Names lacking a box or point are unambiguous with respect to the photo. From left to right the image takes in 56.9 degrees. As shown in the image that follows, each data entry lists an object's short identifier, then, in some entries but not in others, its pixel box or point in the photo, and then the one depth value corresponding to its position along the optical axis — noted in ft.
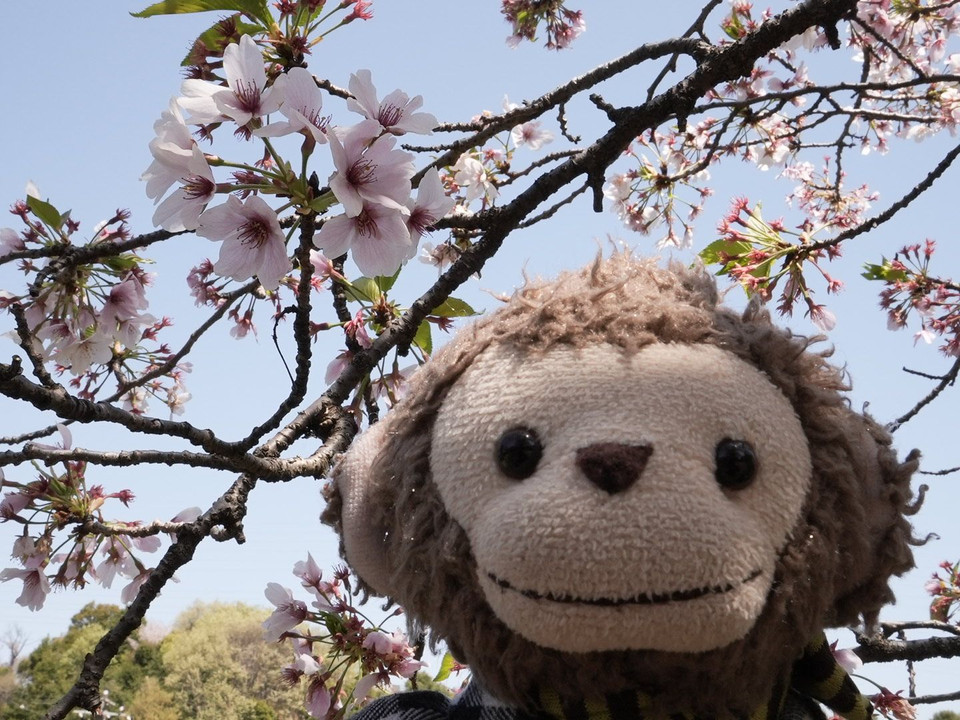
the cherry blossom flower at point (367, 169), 0.90
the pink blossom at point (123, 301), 1.52
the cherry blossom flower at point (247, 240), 0.94
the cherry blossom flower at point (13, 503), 1.48
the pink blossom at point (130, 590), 1.64
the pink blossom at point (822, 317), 2.05
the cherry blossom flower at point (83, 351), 1.54
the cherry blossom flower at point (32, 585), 1.54
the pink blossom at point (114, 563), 1.59
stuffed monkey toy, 0.74
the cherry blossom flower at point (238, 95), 0.93
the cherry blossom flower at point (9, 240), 1.60
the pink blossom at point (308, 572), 1.36
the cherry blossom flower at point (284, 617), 1.27
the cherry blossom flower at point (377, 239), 0.98
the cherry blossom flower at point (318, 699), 1.30
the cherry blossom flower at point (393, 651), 1.24
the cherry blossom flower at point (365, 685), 1.28
